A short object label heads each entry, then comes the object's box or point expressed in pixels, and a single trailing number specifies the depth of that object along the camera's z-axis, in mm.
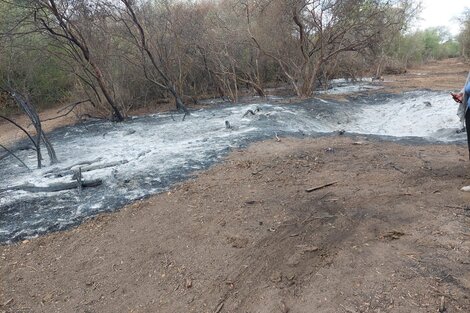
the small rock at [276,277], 3062
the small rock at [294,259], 3215
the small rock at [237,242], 3656
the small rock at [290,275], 3050
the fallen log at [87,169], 6386
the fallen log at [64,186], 5617
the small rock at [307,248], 3340
